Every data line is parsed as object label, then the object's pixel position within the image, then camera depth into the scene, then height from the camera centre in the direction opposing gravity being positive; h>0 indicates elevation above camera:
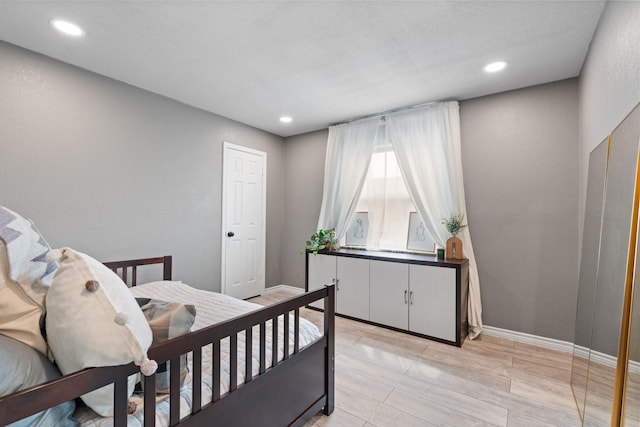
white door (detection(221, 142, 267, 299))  3.77 -0.31
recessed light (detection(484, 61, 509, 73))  2.37 +1.19
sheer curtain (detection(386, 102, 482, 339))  2.96 +0.41
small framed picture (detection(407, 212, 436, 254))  3.29 -0.38
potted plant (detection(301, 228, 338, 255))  3.76 -0.51
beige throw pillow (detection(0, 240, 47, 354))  0.84 -0.37
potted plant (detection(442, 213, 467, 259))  2.91 -0.32
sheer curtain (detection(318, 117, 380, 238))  3.69 +0.44
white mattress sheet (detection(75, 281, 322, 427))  0.99 -0.78
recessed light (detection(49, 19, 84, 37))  1.92 +1.12
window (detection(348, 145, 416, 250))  3.52 +0.01
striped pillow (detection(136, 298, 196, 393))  1.08 -0.50
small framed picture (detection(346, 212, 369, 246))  3.80 -0.37
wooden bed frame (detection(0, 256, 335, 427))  0.75 -0.73
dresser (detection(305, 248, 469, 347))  2.73 -0.90
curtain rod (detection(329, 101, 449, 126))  3.25 +1.11
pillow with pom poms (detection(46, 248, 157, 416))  0.81 -0.38
